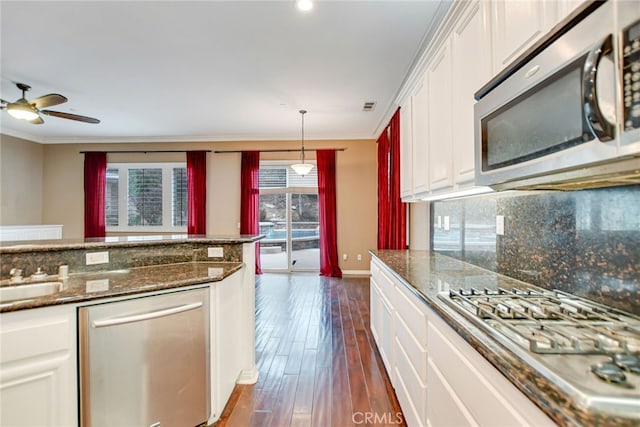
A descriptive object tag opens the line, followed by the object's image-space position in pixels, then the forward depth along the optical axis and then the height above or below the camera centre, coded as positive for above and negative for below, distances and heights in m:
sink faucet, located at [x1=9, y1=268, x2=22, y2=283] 1.59 -0.30
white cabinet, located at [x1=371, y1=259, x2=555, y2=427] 0.82 -0.61
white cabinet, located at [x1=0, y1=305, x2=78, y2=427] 1.27 -0.67
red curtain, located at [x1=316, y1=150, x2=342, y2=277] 6.02 +0.32
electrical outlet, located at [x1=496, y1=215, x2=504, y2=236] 1.90 -0.06
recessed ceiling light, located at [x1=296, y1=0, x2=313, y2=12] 2.21 +1.63
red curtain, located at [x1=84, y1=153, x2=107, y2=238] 6.18 +0.57
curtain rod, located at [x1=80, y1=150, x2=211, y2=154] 6.22 +1.46
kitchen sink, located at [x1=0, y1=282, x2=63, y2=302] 1.56 -0.38
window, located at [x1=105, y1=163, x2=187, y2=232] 6.34 +0.48
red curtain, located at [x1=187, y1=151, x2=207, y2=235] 6.10 +0.63
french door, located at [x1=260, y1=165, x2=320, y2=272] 6.32 -0.15
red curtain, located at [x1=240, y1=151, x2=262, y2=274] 6.04 +0.59
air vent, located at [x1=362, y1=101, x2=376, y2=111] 4.29 +1.68
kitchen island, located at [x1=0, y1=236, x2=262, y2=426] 1.30 -0.42
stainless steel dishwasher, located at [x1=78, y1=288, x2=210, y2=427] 1.44 -0.76
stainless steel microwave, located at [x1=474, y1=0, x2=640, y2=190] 0.74 +0.34
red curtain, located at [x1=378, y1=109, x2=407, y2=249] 3.86 +0.34
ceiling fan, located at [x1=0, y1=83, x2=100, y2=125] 3.21 +1.31
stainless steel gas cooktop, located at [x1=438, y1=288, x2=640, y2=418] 0.63 -0.37
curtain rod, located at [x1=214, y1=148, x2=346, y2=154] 6.00 +1.41
